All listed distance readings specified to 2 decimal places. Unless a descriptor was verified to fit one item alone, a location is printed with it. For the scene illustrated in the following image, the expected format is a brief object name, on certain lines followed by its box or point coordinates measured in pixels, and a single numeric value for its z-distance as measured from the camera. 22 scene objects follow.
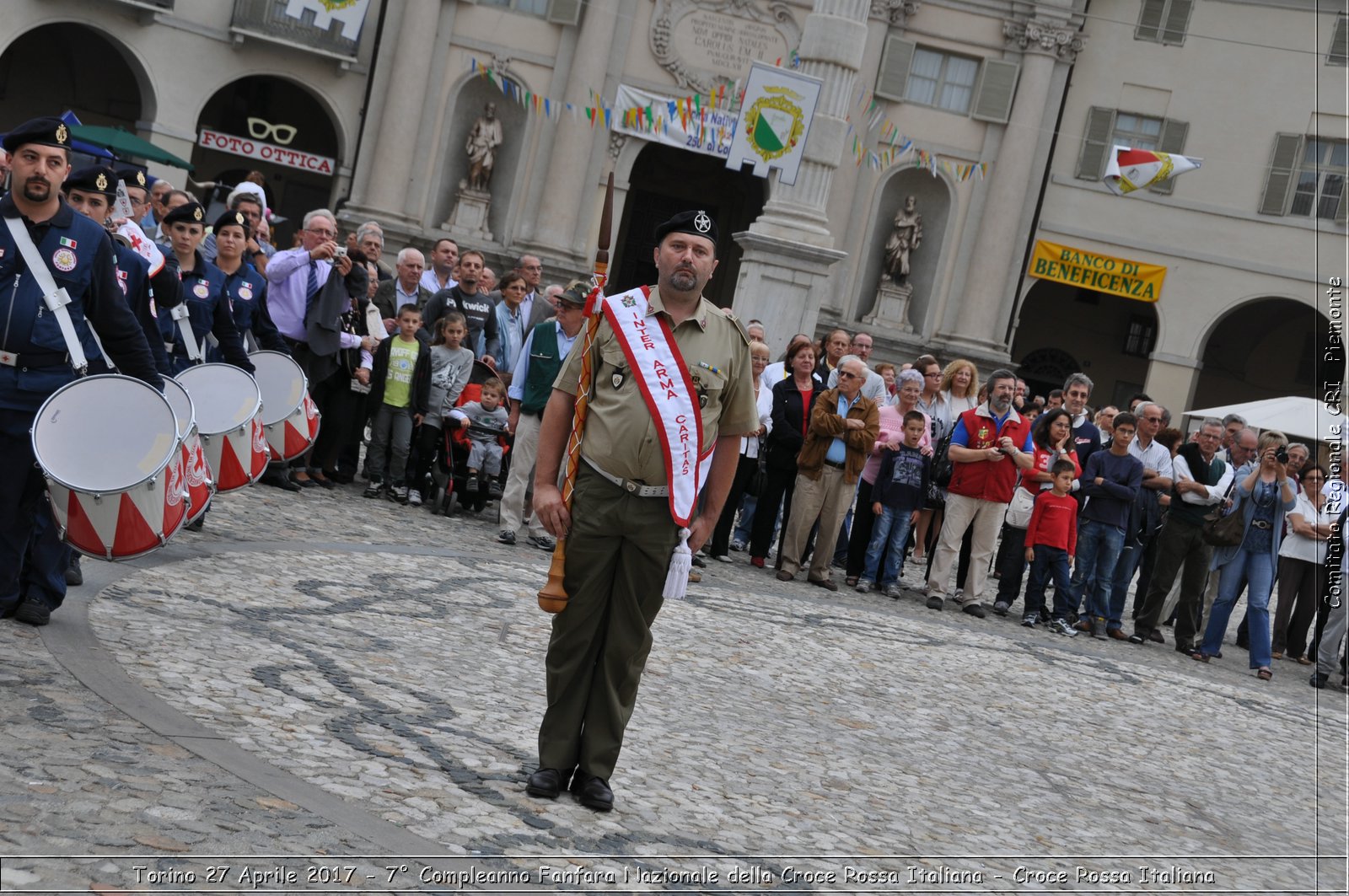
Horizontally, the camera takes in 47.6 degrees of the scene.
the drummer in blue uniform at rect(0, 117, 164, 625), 6.20
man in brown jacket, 12.81
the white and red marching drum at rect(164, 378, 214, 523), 6.60
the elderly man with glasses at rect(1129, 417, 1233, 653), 13.96
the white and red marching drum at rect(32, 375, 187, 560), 6.09
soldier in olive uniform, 5.45
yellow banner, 33.84
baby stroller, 12.59
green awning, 24.91
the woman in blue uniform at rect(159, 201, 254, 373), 9.12
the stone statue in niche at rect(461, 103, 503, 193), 32.53
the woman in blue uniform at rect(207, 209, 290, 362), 9.79
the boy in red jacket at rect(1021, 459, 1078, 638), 13.55
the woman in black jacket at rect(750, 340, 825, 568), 13.16
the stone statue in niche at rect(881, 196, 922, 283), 33.78
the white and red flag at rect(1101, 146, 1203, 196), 27.78
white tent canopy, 17.56
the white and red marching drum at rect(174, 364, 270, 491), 8.30
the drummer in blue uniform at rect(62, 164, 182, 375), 7.15
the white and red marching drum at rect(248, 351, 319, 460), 9.52
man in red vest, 13.17
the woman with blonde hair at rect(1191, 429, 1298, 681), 13.74
